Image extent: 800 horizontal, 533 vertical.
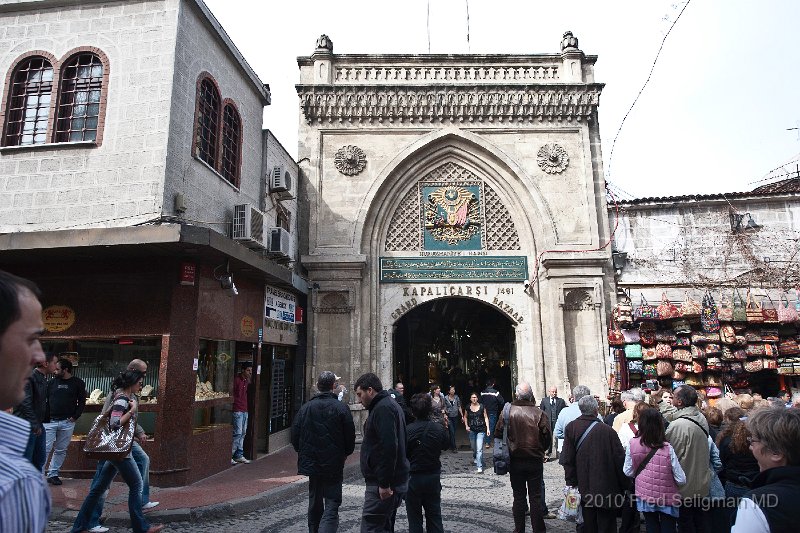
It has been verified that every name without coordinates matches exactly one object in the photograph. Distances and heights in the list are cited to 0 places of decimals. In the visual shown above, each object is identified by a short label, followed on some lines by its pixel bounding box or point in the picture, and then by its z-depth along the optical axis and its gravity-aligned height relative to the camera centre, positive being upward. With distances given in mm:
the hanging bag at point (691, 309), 11719 +1210
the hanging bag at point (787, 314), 11464 +1056
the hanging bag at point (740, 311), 11602 +1149
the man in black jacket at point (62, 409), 6988 -546
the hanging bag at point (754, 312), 11539 +1119
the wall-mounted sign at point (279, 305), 10820 +1334
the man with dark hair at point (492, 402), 10641 -751
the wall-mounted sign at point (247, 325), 9580 +767
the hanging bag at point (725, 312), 11648 +1131
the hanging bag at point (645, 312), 11945 +1172
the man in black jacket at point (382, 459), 4145 -743
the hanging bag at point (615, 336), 12258 +654
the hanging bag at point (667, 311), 11781 +1183
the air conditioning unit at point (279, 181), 11547 +4060
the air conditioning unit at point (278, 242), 10523 +2499
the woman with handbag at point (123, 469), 5102 -987
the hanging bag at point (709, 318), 11680 +1001
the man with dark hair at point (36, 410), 4457 -374
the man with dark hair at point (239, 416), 9368 -874
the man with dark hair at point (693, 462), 4316 -814
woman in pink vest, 4258 -897
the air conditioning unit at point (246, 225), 9578 +2597
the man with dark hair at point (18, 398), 1149 -74
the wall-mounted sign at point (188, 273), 7773 +1396
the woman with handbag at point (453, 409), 11061 -914
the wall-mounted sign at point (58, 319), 7879 +739
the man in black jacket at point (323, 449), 4691 -748
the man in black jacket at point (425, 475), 4699 -973
